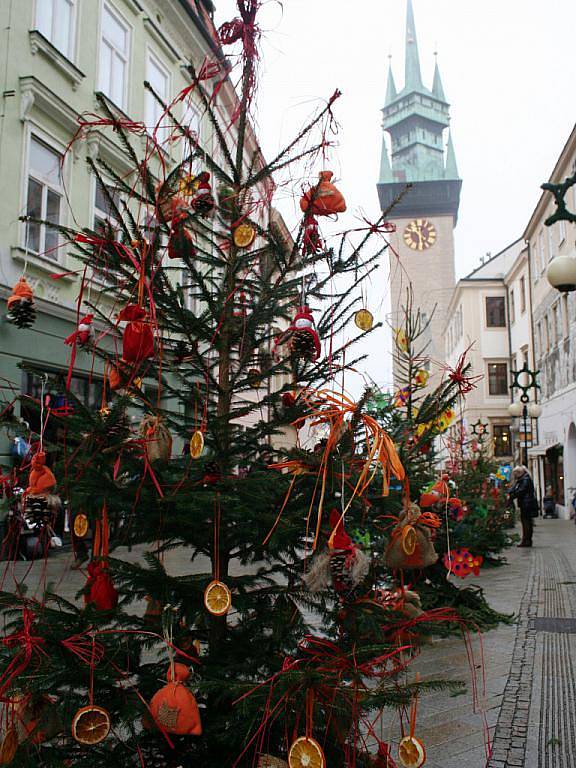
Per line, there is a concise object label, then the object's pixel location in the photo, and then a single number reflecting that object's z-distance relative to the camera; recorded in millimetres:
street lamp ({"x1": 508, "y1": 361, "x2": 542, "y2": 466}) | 20577
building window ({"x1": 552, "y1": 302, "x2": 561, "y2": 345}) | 26188
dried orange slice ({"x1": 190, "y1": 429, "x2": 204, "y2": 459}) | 2451
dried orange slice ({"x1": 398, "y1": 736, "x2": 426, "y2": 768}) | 2225
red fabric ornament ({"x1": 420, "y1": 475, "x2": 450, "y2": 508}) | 3547
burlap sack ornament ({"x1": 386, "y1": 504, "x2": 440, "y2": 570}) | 2691
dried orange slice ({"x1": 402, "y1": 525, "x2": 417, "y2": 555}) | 2670
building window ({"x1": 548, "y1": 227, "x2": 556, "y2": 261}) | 27075
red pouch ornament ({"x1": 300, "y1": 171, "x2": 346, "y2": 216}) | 2838
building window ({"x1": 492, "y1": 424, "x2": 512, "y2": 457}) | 42812
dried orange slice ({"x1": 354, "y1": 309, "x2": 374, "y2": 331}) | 3131
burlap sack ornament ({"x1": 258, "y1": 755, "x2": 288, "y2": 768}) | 2146
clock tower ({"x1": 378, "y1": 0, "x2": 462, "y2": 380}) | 63312
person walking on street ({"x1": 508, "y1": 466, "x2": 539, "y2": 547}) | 13395
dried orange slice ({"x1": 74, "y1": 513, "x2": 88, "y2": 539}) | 2615
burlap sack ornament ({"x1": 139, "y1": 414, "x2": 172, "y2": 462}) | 2594
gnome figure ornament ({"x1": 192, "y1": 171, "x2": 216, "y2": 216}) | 2936
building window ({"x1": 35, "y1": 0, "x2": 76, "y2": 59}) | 12695
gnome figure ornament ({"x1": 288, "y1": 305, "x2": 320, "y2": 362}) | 2691
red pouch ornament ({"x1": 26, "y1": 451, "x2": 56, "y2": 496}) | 2512
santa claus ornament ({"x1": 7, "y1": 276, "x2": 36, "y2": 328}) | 3754
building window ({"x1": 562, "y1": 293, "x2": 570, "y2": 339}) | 24453
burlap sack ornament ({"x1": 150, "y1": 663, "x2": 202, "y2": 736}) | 2164
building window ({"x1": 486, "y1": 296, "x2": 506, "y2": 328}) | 42750
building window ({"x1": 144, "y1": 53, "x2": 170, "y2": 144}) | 16641
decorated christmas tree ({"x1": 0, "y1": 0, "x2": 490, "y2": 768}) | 2273
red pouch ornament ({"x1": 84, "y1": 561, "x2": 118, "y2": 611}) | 2539
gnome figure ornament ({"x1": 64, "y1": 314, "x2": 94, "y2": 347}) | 2988
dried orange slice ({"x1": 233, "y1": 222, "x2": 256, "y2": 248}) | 2893
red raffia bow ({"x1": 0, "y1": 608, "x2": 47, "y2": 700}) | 2237
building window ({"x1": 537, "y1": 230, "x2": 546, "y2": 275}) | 29030
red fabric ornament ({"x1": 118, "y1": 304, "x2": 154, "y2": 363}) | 2434
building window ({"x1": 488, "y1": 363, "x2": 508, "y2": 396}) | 42312
